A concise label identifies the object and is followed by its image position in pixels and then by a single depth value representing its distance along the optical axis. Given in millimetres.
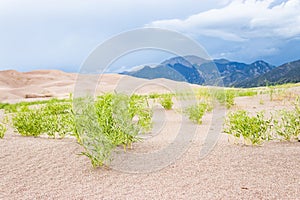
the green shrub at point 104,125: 3516
